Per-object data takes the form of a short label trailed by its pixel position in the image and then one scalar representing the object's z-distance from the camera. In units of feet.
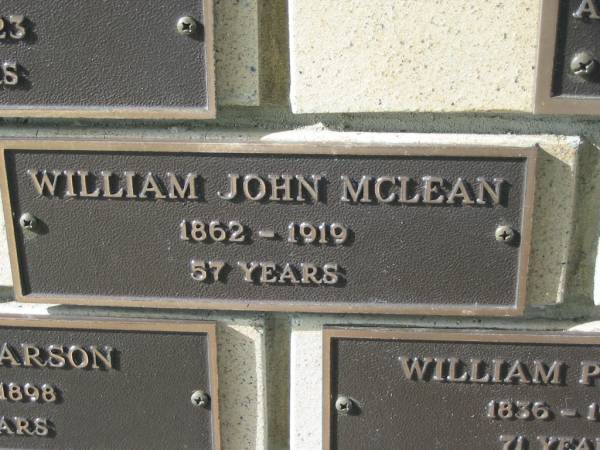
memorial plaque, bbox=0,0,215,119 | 1.81
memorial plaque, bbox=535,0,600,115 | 1.78
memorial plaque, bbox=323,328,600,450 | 1.90
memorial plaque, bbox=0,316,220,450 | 1.94
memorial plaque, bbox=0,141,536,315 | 1.85
